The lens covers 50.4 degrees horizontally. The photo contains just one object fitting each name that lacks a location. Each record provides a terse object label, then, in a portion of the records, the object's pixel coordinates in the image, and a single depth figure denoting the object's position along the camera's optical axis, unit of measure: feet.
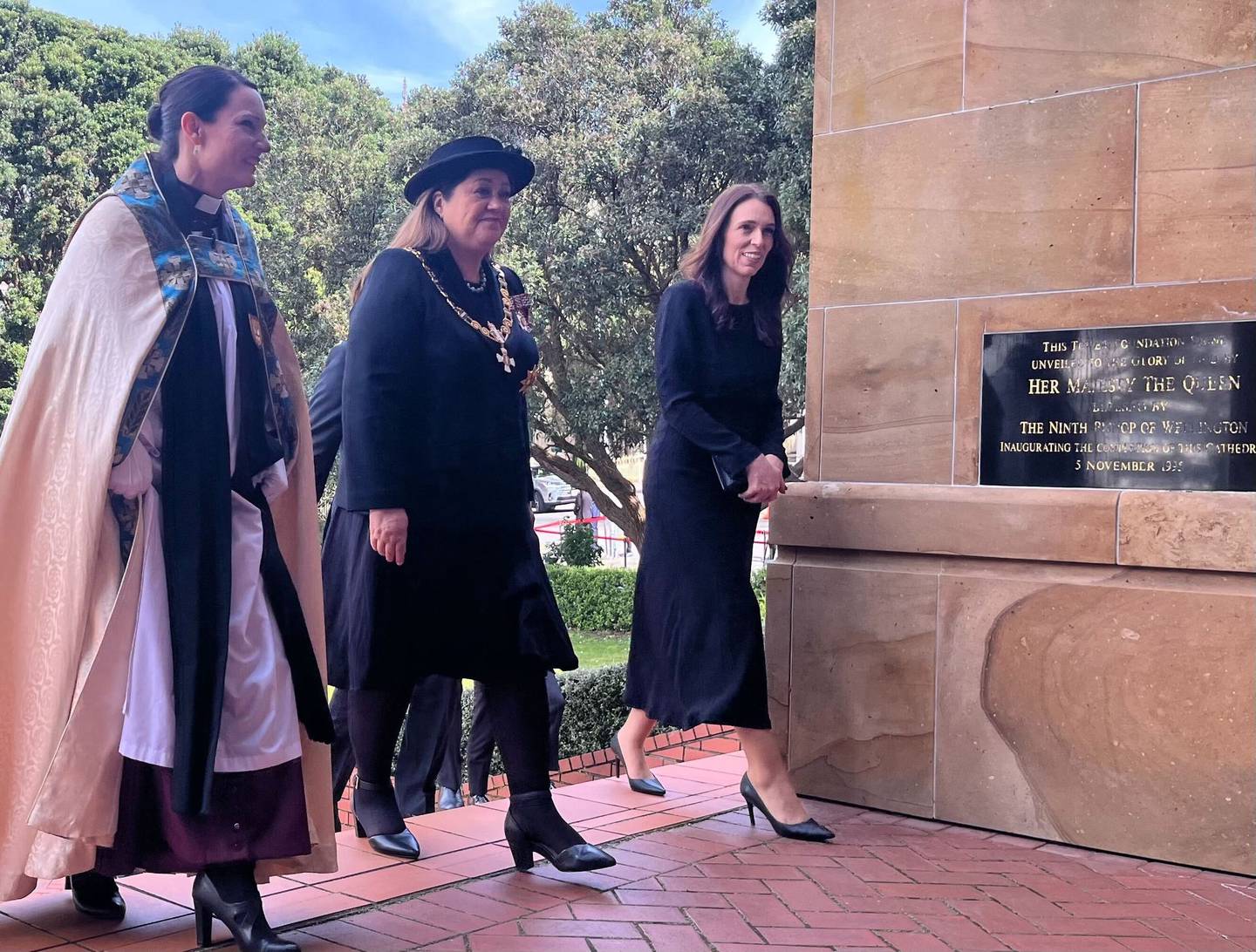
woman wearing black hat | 11.55
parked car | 111.23
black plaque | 12.66
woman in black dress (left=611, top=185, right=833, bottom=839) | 13.65
